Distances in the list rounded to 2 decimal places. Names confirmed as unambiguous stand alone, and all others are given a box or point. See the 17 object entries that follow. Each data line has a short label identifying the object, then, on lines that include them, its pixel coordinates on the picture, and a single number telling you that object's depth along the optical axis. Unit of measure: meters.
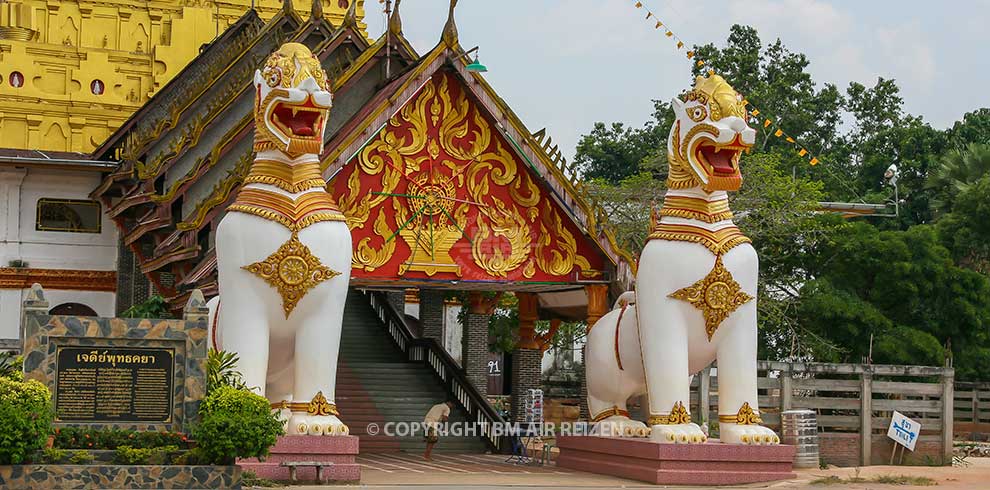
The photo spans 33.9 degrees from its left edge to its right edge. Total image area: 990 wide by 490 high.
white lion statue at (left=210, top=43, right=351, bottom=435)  17.08
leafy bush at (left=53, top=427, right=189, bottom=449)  14.66
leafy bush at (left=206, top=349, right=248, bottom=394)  15.57
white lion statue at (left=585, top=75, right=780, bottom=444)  18.08
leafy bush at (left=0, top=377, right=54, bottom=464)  13.95
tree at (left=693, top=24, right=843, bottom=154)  45.88
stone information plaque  14.75
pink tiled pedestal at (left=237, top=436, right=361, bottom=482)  16.83
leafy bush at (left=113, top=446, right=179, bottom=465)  14.66
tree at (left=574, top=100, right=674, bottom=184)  48.66
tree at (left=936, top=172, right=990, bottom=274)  34.47
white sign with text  21.75
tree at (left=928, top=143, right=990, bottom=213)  39.27
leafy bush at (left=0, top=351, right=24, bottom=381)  14.38
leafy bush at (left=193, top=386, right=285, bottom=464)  14.78
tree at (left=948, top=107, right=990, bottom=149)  45.25
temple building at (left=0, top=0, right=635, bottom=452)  20.70
